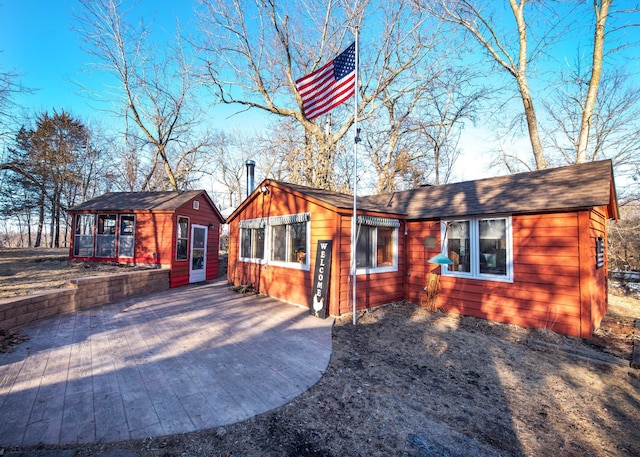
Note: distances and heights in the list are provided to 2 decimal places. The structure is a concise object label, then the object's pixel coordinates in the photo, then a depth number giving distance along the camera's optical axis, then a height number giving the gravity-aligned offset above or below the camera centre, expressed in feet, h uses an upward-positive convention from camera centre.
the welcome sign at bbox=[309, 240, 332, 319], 20.47 -3.18
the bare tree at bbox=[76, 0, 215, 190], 49.43 +24.07
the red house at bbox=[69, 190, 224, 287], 34.26 +0.71
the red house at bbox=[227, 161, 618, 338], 17.22 -0.50
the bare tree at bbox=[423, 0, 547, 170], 38.96 +26.57
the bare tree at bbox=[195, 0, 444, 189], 41.09 +26.81
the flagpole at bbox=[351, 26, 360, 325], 18.45 +0.76
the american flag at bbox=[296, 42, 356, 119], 19.38 +11.43
